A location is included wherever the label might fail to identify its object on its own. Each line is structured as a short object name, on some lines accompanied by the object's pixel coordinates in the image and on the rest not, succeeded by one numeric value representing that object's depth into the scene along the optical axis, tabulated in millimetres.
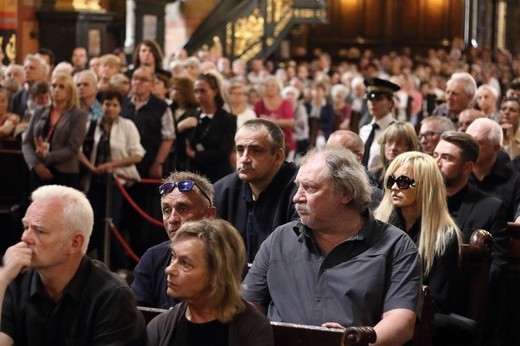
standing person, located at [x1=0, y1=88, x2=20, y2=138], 11773
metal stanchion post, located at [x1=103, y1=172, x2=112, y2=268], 10302
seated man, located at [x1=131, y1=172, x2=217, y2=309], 5391
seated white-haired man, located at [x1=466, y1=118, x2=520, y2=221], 8023
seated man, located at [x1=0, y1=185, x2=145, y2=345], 4367
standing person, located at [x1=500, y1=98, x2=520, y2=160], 10406
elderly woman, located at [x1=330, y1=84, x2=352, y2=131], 18859
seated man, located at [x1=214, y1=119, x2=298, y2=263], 6652
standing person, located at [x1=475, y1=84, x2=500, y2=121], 11242
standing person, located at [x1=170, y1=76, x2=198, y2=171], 11359
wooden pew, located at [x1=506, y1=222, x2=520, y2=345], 7461
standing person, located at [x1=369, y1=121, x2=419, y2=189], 8508
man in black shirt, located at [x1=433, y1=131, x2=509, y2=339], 6762
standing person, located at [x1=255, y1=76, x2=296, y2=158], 14732
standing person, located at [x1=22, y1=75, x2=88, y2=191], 10227
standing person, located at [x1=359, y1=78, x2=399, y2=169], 10414
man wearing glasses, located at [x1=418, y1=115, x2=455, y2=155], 8984
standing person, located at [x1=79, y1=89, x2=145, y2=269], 10578
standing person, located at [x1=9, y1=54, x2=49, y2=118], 12922
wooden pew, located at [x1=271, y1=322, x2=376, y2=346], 4566
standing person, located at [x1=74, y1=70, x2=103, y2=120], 11172
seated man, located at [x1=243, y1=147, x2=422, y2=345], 4988
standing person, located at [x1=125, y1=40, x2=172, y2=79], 13234
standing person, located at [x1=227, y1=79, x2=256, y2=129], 12992
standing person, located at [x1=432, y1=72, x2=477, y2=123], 11172
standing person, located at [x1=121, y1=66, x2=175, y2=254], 11250
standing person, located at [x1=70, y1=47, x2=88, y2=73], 16438
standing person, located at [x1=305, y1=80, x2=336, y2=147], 18406
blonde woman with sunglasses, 5863
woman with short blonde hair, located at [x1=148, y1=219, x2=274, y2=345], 4395
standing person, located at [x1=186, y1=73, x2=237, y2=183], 10672
